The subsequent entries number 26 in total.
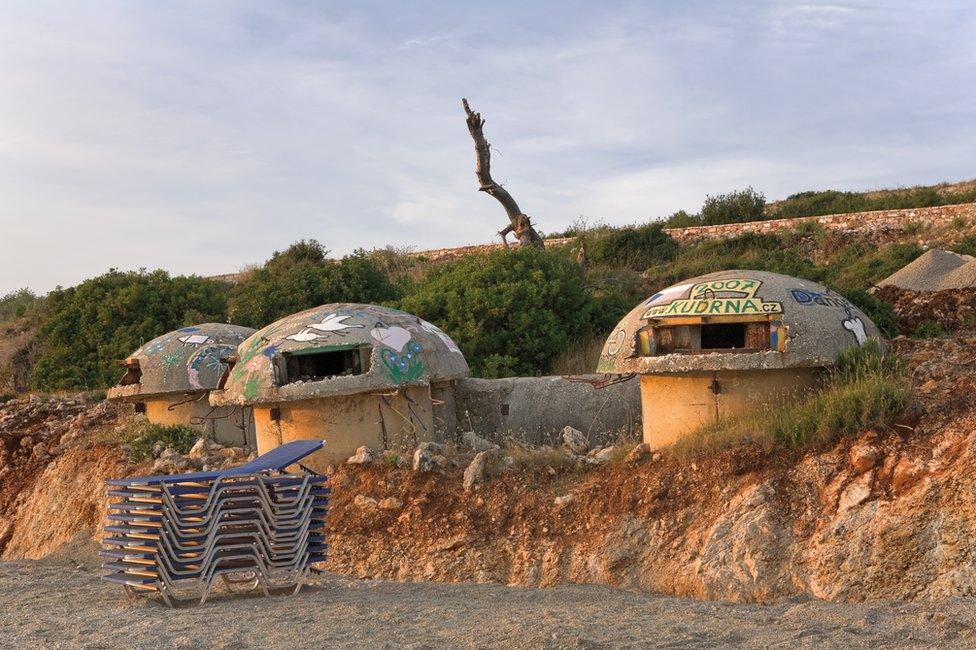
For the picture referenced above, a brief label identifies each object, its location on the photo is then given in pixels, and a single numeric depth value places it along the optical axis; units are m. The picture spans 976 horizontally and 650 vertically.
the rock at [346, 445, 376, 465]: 11.61
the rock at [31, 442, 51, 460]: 16.69
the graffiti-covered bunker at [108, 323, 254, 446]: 15.10
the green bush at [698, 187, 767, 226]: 33.00
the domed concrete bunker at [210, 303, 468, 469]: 11.77
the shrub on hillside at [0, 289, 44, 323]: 37.58
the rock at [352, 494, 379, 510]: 11.09
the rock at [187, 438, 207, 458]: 13.55
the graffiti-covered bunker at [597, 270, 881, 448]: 10.16
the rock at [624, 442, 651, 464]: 10.59
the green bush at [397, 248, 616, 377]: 16.67
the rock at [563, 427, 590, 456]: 11.70
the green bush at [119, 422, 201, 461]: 14.45
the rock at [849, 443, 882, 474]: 9.13
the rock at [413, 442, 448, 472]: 11.25
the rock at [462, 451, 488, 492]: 10.88
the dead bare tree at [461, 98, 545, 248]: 24.69
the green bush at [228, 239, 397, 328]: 21.55
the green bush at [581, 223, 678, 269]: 25.33
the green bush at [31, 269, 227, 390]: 22.70
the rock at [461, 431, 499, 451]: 12.09
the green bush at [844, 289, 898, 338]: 16.00
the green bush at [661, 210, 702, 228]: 33.53
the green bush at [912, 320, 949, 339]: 15.55
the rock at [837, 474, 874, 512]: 8.89
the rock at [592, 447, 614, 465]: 10.89
